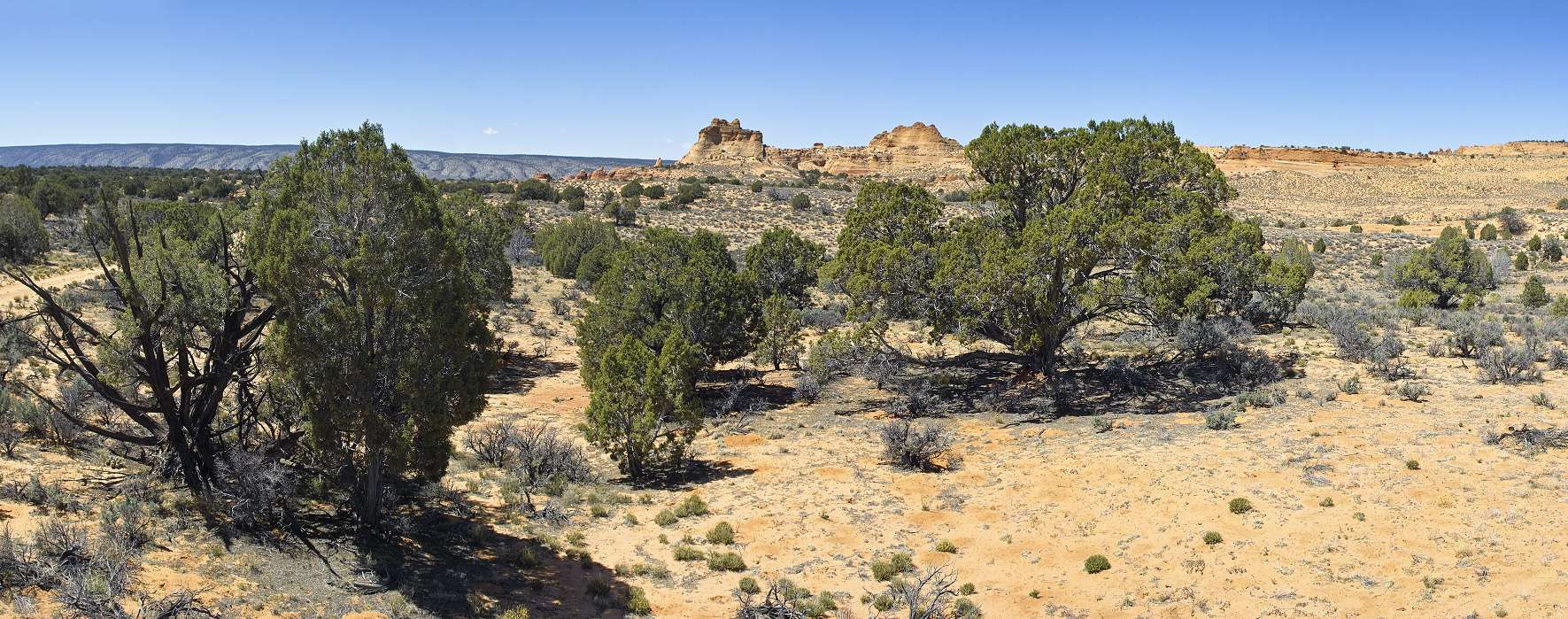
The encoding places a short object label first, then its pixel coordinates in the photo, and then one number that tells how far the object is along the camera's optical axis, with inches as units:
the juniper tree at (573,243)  1881.2
